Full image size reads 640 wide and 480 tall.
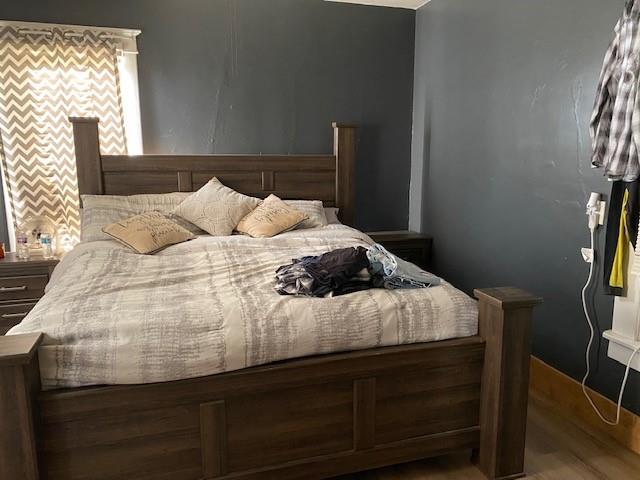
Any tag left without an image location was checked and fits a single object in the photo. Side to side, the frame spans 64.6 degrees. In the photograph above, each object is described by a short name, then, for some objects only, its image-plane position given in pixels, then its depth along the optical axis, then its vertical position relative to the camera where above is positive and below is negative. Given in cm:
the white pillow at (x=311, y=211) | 357 -42
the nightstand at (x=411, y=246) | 404 -74
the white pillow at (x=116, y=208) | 318 -35
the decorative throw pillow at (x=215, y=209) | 336 -36
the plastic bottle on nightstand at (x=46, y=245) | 343 -60
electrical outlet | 238 -28
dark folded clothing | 207 -51
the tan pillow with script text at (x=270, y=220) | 331 -44
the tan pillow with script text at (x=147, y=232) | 291 -46
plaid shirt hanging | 207 +19
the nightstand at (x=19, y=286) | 321 -82
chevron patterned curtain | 345 +33
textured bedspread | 168 -60
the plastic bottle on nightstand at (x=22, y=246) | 341 -60
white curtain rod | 341 +86
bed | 165 -82
